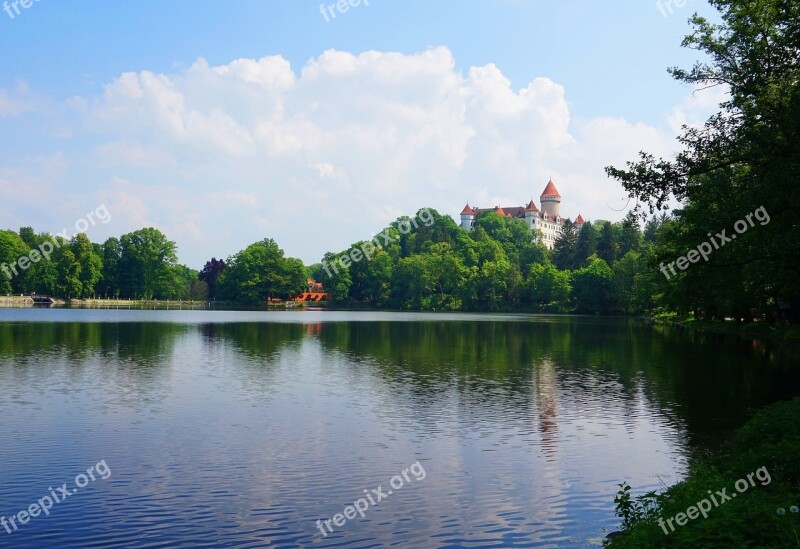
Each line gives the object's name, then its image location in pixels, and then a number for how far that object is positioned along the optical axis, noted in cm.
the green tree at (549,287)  16112
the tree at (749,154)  2667
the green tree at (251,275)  19849
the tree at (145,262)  19275
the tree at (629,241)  17631
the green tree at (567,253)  19312
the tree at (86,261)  17925
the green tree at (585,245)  19112
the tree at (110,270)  19338
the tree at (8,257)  17050
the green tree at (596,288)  14688
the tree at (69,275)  17388
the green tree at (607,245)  18051
